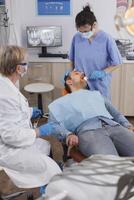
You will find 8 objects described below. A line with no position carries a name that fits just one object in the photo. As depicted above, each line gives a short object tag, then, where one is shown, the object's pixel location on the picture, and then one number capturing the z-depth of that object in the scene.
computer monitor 3.83
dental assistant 2.76
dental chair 1.83
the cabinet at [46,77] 3.74
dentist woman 1.63
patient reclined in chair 1.84
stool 3.57
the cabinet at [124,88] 3.64
